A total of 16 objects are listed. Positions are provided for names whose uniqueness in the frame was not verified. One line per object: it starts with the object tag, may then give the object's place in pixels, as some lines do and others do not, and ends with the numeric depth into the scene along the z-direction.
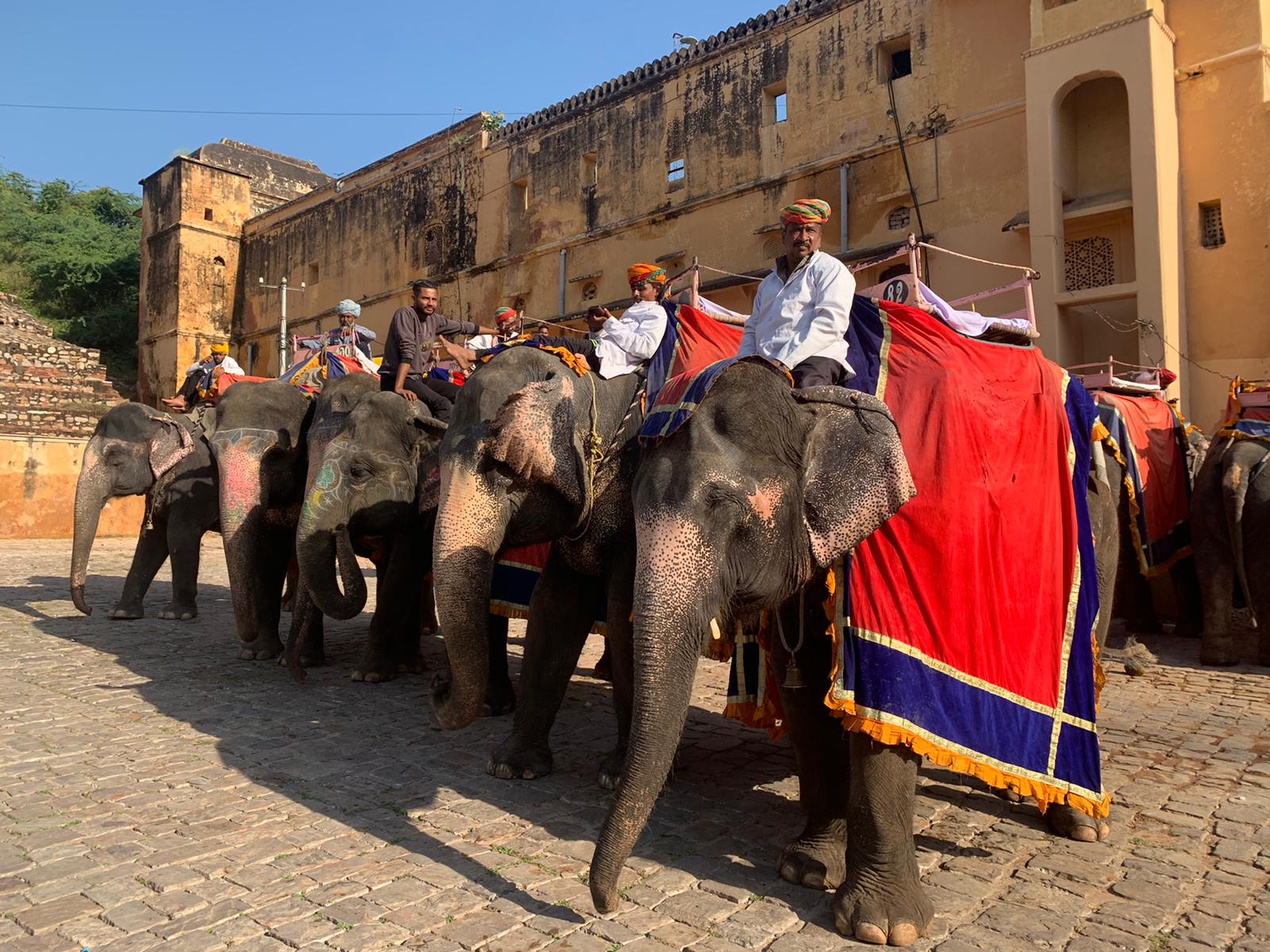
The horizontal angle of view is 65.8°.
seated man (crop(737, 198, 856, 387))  3.72
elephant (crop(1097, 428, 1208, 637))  9.92
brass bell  3.55
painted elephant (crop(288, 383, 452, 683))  6.36
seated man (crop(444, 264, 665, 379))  5.57
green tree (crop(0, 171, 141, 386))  39.62
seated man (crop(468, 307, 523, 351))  8.11
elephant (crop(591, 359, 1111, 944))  2.89
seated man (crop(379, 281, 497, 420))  7.47
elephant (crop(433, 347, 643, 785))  4.31
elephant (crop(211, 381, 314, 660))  6.99
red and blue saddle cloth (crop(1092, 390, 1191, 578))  9.09
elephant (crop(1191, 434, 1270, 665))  8.19
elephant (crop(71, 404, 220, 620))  9.66
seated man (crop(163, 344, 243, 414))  11.38
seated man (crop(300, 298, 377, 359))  10.20
